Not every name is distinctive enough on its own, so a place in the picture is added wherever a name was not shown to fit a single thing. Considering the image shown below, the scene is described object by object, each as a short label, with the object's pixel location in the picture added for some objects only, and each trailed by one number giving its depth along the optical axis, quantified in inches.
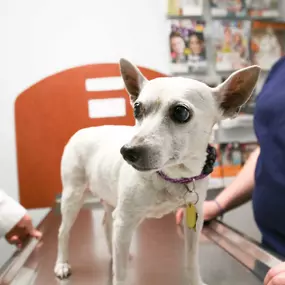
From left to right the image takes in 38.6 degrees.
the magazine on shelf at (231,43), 39.1
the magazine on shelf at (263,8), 41.5
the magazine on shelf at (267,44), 41.4
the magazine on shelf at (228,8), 40.1
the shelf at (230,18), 39.5
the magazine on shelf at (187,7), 40.9
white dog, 14.8
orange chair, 21.7
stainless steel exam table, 23.0
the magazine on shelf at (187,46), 37.1
